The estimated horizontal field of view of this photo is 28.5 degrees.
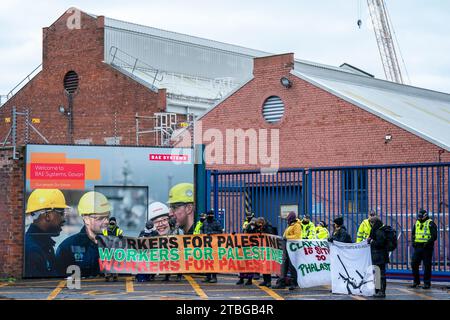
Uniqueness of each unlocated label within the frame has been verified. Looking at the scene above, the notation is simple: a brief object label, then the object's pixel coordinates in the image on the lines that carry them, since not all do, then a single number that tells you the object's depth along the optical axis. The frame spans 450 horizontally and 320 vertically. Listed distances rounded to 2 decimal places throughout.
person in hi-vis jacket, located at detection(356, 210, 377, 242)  20.05
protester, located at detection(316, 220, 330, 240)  21.50
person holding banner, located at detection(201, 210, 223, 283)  21.16
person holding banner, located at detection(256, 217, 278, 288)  20.36
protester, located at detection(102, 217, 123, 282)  21.30
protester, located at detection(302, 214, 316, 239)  20.49
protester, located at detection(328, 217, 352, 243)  18.93
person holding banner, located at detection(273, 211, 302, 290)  19.61
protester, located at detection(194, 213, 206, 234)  21.70
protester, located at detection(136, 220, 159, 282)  21.53
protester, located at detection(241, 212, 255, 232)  21.62
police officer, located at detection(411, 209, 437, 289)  19.80
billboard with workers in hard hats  21.80
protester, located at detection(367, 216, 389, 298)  17.95
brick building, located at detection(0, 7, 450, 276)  32.19
